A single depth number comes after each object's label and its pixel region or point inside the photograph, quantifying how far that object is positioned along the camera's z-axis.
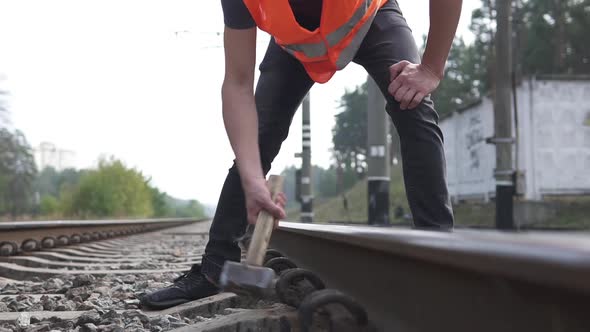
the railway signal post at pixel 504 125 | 9.75
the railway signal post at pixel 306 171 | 15.11
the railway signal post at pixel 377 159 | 8.58
